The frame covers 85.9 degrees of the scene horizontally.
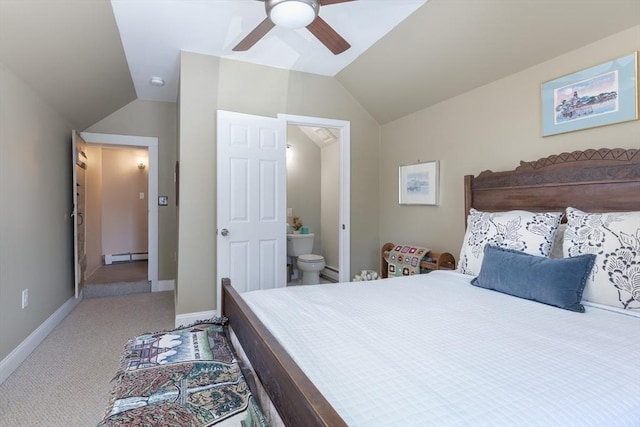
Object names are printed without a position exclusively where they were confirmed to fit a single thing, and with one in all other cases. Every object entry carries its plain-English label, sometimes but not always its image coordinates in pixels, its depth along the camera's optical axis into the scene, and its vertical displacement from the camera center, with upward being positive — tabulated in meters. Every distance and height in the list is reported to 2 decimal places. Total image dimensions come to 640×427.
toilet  4.52 -0.69
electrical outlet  2.68 -0.72
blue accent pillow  1.69 -0.36
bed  0.88 -0.49
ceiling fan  1.91 +1.13
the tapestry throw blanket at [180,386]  1.10 -0.67
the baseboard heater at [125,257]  6.36 -0.97
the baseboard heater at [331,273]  5.11 -1.01
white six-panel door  3.29 +0.06
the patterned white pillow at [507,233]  2.04 -0.16
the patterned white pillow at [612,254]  1.62 -0.23
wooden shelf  3.13 -0.50
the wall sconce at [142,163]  6.64 +0.84
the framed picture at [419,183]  3.41 +0.26
